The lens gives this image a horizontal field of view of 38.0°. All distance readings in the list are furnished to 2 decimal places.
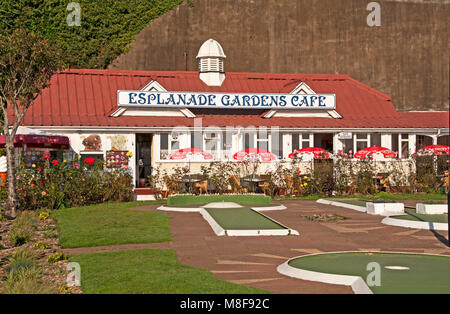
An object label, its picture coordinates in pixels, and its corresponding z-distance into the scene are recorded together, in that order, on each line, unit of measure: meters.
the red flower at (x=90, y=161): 23.74
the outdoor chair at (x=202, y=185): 25.78
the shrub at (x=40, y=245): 13.45
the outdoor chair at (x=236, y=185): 26.38
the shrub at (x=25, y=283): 8.92
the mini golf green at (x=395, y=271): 8.74
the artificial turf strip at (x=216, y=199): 23.14
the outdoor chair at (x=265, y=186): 26.76
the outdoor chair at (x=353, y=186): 27.28
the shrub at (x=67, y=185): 21.58
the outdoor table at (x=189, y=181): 26.23
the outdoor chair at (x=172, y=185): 26.02
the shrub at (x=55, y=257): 11.87
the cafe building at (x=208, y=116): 31.25
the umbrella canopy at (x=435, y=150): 29.69
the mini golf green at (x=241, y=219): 15.70
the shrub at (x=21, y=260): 11.07
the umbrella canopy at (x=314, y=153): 28.41
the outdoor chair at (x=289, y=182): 26.92
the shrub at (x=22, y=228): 14.42
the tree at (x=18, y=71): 19.86
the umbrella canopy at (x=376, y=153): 28.36
